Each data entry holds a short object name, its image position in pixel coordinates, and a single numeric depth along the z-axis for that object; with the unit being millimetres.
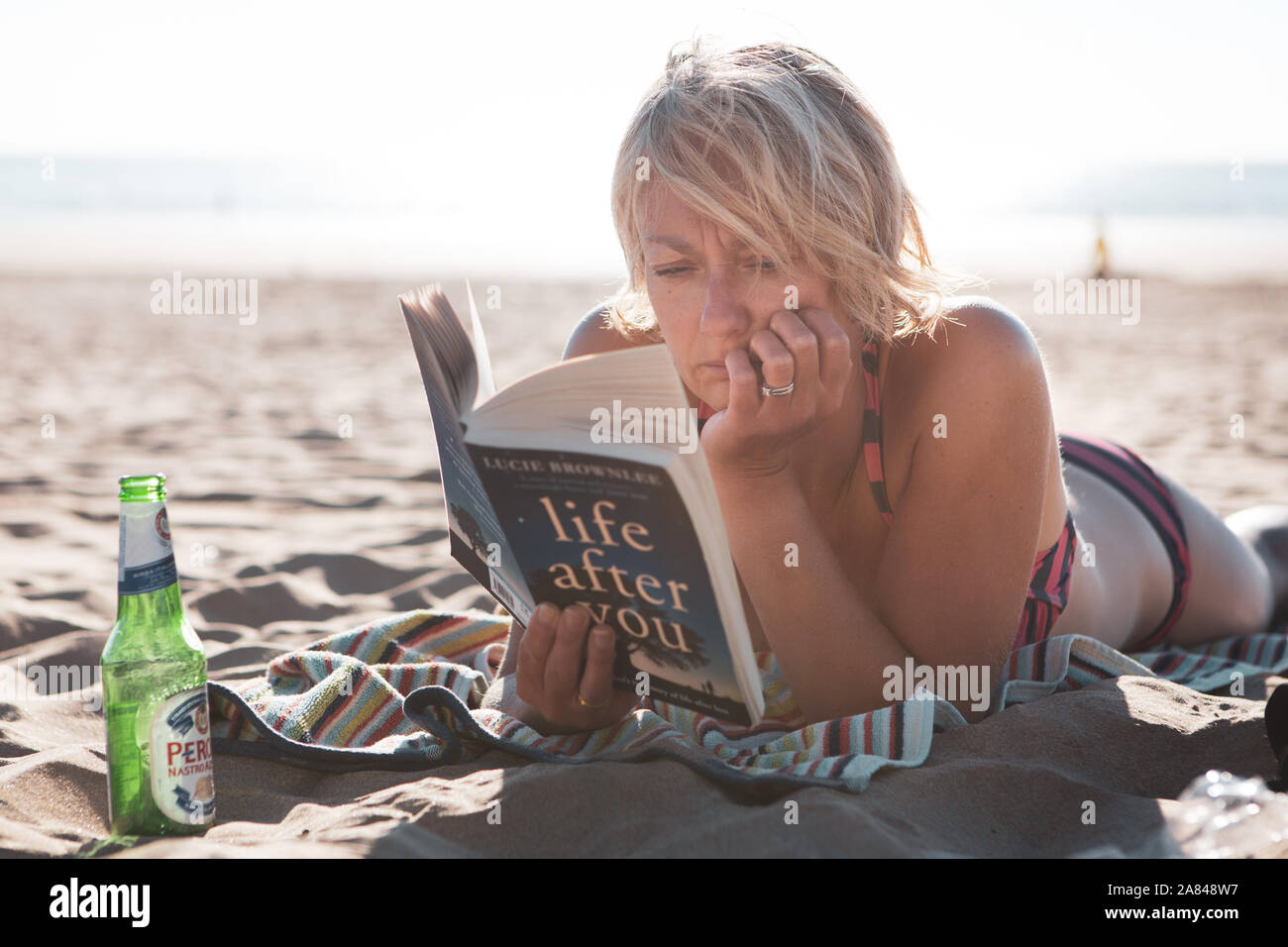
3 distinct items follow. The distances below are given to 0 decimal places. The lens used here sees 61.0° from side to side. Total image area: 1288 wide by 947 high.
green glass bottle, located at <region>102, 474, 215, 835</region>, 1601
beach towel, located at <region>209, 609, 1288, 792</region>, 1937
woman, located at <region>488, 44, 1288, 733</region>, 1914
